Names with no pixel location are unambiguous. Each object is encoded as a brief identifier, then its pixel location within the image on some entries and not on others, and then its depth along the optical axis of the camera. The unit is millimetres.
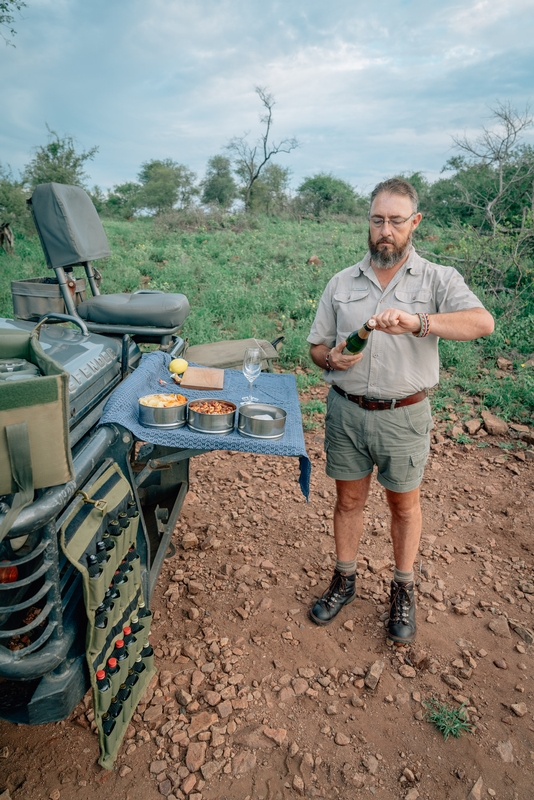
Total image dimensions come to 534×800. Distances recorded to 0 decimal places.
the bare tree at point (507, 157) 8977
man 2383
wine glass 2635
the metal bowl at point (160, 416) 2215
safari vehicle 1427
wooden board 2717
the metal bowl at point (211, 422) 2213
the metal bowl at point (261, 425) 2191
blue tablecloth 2164
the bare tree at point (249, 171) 24234
